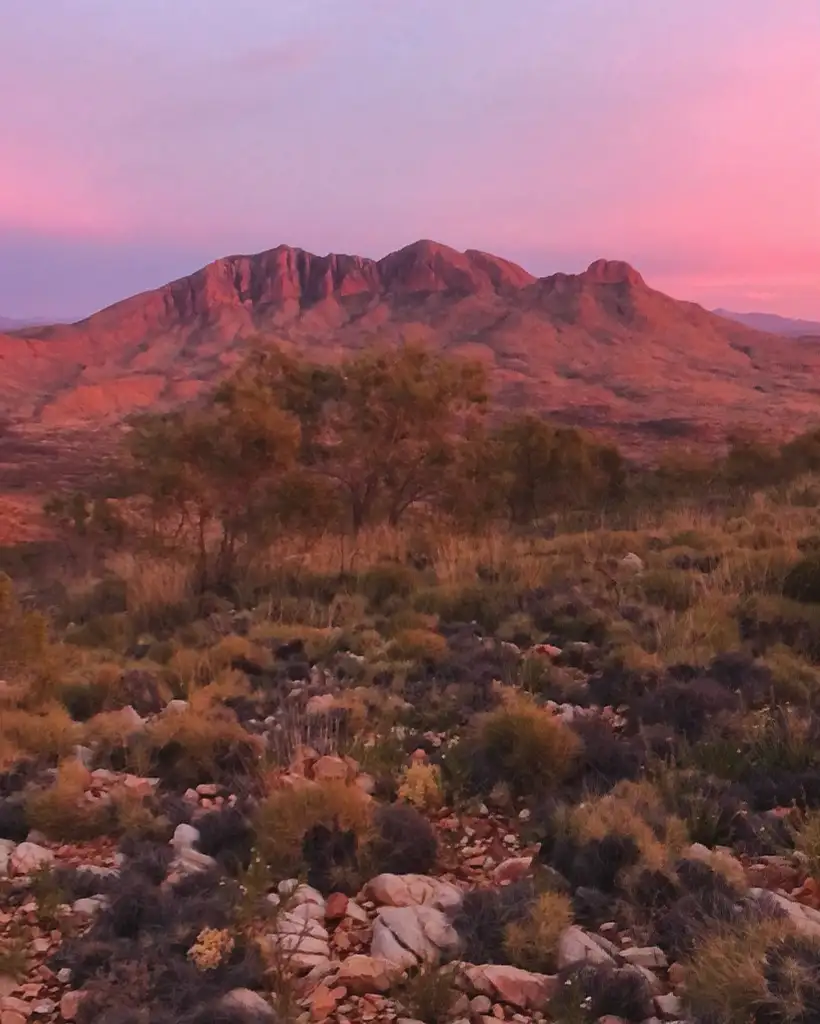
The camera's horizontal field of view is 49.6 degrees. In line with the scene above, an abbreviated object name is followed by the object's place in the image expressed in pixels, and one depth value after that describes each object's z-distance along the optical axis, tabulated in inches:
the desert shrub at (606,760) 169.3
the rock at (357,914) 129.7
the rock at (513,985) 109.3
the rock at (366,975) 113.0
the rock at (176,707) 213.0
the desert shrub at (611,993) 105.1
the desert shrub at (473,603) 294.4
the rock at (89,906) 130.6
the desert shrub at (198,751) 182.2
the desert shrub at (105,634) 320.5
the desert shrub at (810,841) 131.6
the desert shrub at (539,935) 117.2
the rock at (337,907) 130.4
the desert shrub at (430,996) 107.3
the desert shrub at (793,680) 205.2
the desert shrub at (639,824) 136.8
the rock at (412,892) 132.2
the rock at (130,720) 204.8
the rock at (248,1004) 106.1
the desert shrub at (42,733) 199.0
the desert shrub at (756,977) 98.9
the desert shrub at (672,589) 285.3
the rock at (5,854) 145.9
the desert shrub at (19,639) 243.0
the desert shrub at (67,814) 160.4
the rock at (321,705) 206.2
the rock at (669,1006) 104.5
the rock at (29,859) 145.4
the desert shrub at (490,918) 118.7
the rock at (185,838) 150.3
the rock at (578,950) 113.8
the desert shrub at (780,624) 243.3
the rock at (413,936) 117.7
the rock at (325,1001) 108.6
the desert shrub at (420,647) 254.7
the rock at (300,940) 117.7
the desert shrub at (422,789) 165.2
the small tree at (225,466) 405.7
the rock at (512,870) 141.6
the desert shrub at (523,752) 172.7
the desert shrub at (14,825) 162.2
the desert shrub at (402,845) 144.0
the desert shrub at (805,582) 283.7
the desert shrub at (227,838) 145.6
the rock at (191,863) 141.1
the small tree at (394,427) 489.1
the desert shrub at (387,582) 345.7
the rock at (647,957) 115.0
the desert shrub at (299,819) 143.3
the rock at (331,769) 167.9
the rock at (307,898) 132.3
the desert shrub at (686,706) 193.0
